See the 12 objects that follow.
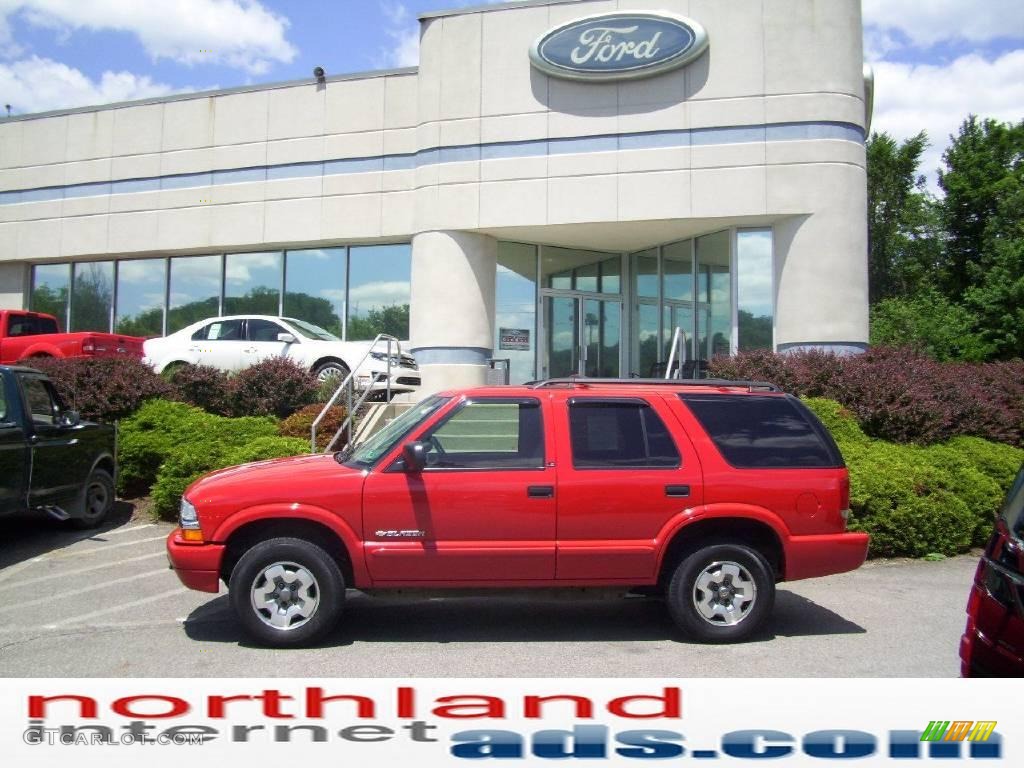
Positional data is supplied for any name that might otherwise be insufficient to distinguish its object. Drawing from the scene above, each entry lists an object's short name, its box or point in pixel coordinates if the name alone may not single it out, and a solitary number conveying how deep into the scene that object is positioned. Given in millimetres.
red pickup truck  14688
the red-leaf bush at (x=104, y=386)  12156
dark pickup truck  8461
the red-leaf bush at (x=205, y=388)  13102
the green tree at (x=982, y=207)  25000
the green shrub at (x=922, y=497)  8938
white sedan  13984
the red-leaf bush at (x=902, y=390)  11320
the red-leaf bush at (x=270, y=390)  13203
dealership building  15023
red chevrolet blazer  5754
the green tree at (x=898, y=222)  31781
